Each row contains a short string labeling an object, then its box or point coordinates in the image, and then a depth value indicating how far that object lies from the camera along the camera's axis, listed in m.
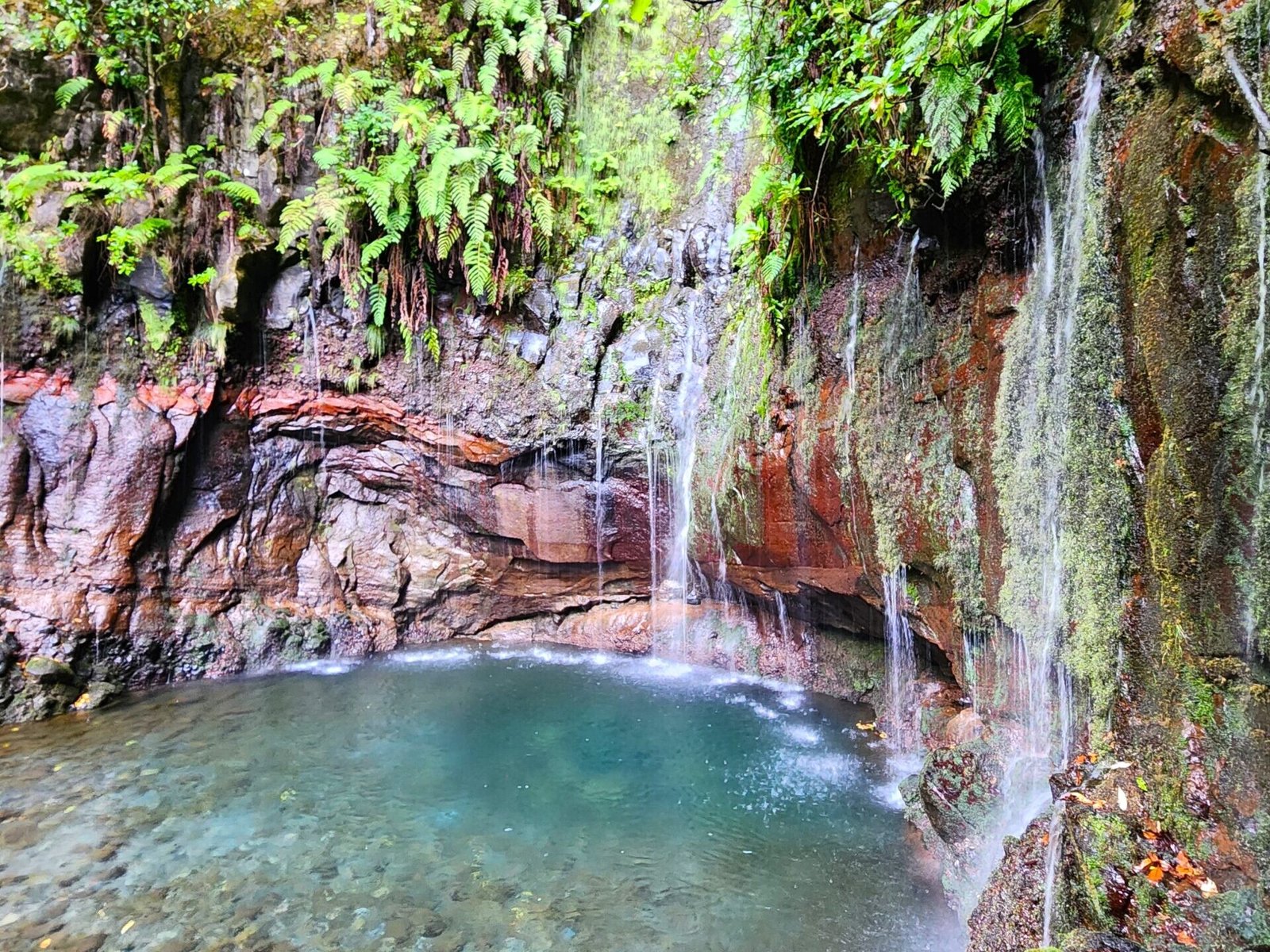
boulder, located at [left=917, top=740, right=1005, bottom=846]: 4.19
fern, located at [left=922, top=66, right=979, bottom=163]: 3.52
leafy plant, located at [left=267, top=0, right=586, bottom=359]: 8.80
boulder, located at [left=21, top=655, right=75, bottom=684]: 7.46
